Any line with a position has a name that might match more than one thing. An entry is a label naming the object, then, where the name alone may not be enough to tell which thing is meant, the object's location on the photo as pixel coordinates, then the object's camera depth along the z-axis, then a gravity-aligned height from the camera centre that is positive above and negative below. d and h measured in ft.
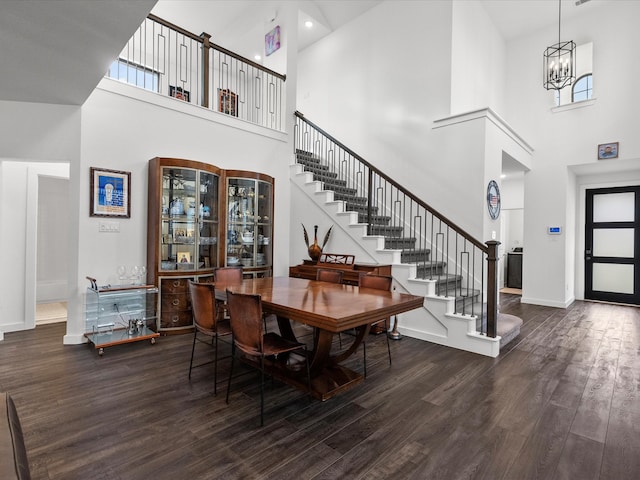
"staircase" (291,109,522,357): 13.48 -0.05
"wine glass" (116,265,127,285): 13.57 -1.38
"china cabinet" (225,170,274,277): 16.31 +0.94
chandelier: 16.16 +8.70
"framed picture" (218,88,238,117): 23.54 +10.10
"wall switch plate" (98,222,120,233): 13.21 +0.48
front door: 22.09 -0.03
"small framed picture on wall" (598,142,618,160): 20.21 +5.72
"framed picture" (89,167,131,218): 12.94 +1.82
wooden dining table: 7.20 -1.55
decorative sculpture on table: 17.08 -0.26
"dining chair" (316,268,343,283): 12.48 -1.29
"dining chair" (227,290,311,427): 7.68 -2.12
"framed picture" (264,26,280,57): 21.39 +13.03
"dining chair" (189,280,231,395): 9.40 -1.96
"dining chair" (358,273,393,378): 10.71 -1.33
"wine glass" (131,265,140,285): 13.75 -1.47
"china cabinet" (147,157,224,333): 13.83 +0.34
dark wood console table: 14.52 -1.26
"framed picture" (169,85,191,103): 24.27 +11.01
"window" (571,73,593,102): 21.47 +10.12
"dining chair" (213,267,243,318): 12.79 -1.38
